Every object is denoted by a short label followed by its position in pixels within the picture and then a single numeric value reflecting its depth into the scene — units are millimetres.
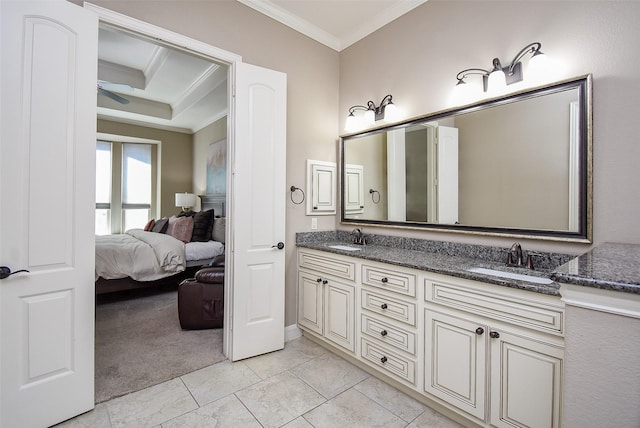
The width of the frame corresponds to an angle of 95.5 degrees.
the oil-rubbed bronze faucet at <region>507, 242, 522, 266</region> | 1761
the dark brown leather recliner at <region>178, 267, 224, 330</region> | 2879
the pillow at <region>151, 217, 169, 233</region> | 4992
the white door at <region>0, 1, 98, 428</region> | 1491
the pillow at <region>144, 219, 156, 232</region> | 5223
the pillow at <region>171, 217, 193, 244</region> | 4621
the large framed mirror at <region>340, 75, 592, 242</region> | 1621
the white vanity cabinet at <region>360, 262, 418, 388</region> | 1824
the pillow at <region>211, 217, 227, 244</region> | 4793
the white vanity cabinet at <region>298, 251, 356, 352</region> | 2262
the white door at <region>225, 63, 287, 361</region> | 2309
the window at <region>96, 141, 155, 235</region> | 6035
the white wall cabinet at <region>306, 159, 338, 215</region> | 2865
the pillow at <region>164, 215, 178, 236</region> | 4812
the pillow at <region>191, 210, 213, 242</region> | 4725
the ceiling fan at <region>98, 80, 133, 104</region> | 3533
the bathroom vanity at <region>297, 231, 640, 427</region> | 1315
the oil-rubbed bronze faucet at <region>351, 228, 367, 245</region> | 2795
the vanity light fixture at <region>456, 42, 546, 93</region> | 1703
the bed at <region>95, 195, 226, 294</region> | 3503
